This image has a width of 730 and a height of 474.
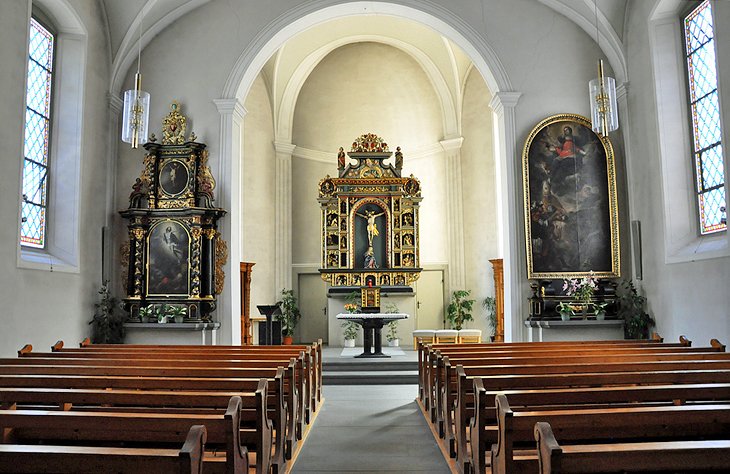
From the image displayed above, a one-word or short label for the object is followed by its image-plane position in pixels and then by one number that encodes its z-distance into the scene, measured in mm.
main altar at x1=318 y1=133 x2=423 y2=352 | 14062
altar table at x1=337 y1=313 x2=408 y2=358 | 10828
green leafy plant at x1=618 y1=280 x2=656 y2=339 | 9492
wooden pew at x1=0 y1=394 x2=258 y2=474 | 2871
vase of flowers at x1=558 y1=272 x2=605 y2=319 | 9691
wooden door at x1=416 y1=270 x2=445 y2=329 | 15834
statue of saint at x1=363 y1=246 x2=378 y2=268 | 13953
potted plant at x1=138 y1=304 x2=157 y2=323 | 9828
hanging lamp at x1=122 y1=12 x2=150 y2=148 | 7695
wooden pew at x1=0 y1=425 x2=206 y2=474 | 2211
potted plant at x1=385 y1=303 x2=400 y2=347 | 14119
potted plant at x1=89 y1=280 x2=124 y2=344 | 9664
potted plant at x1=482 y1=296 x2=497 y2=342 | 14182
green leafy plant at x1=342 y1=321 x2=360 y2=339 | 13953
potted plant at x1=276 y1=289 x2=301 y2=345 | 15000
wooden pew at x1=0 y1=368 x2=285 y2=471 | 4145
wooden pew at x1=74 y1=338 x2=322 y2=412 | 6812
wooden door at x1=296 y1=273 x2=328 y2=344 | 16250
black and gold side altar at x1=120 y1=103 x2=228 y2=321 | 9977
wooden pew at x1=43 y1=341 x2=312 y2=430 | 5844
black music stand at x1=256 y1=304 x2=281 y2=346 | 11523
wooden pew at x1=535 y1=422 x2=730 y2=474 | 2258
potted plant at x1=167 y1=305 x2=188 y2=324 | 9789
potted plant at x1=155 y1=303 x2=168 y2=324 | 9781
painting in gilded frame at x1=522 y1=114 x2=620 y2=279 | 10109
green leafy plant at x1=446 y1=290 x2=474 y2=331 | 15000
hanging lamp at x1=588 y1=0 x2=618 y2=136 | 7590
